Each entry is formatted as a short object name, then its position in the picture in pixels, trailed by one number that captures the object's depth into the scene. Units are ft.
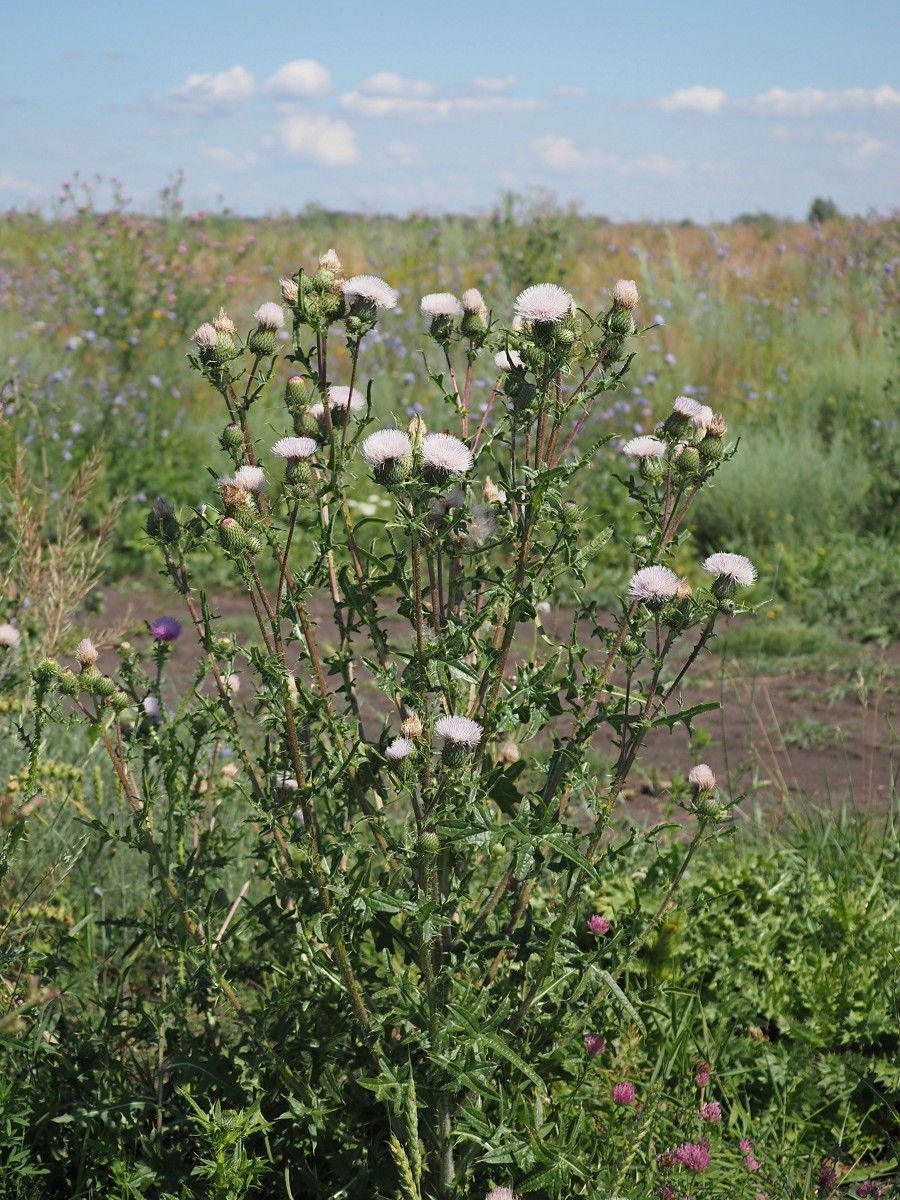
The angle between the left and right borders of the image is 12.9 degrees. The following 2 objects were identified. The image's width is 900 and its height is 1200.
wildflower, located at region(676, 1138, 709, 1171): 9.39
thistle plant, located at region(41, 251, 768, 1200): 9.02
